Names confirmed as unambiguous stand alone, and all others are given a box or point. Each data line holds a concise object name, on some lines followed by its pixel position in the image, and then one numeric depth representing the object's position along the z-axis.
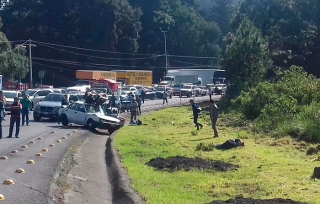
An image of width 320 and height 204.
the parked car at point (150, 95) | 74.14
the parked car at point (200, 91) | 81.96
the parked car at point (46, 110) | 38.88
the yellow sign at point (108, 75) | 69.38
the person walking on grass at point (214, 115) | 28.20
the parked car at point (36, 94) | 46.38
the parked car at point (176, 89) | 82.81
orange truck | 69.31
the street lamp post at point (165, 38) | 98.42
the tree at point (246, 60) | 50.12
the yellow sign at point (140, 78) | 81.12
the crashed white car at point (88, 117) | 34.50
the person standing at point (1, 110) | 26.15
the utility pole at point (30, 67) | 73.69
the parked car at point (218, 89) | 80.31
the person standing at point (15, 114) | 26.69
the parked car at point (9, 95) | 43.06
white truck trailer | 90.66
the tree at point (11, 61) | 67.06
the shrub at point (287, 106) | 26.33
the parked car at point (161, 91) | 75.72
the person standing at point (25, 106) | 33.84
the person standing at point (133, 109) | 38.56
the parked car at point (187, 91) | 79.50
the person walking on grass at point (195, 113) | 32.87
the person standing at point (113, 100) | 46.14
